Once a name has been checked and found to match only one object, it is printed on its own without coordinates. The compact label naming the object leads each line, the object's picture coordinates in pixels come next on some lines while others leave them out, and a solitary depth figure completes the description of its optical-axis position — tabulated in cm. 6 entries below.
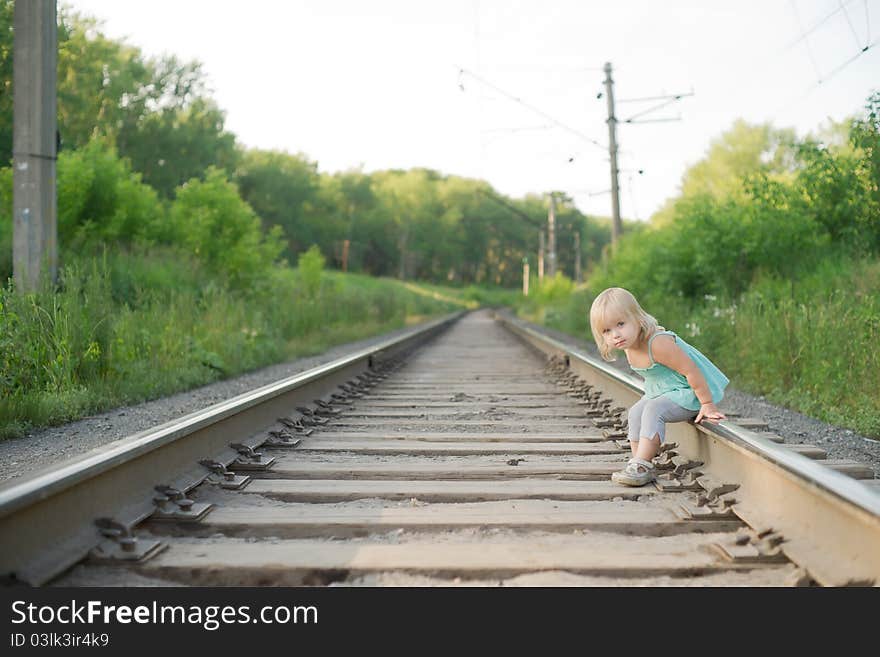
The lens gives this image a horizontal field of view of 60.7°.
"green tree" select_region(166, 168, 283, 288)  1686
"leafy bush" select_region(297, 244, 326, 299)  1772
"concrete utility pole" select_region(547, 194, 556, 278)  3503
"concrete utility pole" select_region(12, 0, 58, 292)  746
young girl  312
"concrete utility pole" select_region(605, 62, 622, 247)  2056
